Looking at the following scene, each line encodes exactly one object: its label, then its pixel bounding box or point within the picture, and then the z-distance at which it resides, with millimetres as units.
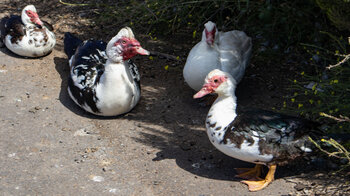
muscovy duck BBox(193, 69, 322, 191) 3496
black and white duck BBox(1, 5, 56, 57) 5434
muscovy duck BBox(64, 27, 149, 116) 4344
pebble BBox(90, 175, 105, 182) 3723
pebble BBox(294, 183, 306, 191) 3568
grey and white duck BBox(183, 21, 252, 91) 4574
